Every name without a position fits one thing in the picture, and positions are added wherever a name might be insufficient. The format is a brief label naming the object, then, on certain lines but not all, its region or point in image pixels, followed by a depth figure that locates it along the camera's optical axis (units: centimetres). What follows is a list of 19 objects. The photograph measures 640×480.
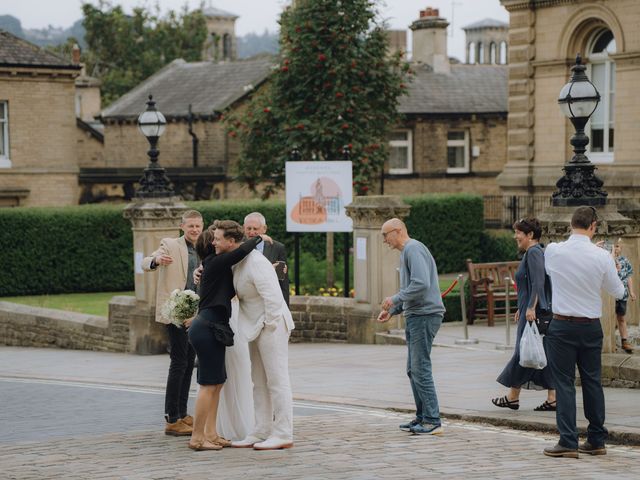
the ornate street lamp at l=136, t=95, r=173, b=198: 2097
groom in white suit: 1084
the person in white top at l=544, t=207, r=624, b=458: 1051
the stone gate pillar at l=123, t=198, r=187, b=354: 2084
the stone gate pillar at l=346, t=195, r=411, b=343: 1980
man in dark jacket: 1286
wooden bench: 2228
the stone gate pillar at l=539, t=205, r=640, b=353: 1412
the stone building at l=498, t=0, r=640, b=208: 3064
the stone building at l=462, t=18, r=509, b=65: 13462
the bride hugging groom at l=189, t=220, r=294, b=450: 1088
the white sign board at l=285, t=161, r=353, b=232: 2238
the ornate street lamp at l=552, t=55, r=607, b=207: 1427
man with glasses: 1156
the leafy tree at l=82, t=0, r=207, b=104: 7550
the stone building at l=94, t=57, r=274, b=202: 4475
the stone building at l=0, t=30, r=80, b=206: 3947
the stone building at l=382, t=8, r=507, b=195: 4856
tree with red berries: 3391
